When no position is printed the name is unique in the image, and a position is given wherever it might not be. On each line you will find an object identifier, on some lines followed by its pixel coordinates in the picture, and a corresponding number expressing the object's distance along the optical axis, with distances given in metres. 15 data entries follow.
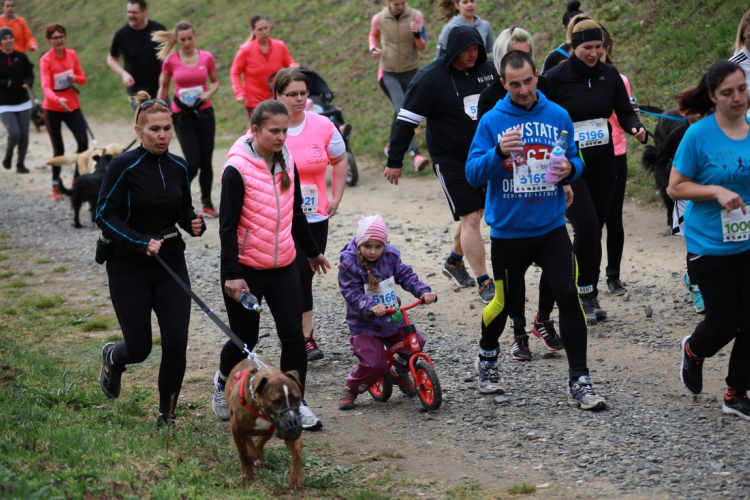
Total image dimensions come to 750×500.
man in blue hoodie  11.73
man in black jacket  15.09
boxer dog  9.06
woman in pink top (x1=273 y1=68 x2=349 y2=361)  13.69
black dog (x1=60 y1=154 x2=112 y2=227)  26.23
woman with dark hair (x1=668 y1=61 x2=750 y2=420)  10.55
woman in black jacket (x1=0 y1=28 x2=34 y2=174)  29.70
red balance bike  12.28
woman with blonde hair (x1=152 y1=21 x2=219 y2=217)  24.34
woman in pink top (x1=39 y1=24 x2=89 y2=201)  28.19
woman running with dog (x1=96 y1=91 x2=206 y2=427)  11.12
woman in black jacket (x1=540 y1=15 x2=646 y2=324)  14.55
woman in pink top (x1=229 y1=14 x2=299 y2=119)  25.34
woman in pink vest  11.12
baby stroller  27.74
